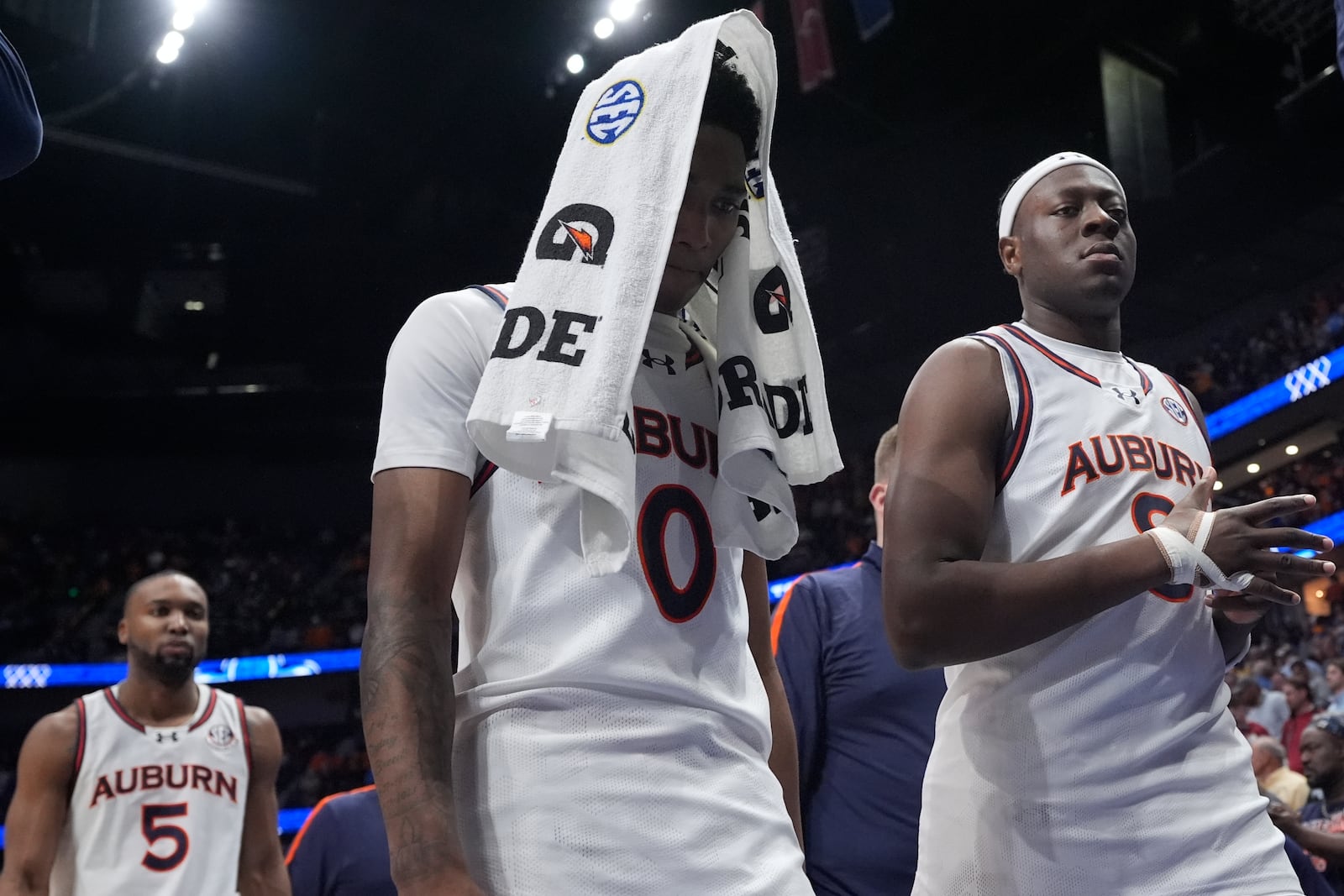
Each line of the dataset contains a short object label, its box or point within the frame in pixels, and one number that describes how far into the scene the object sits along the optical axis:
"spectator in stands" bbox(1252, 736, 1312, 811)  6.68
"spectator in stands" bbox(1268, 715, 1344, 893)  5.36
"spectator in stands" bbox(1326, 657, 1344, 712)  9.96
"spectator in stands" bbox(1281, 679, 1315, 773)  9.59
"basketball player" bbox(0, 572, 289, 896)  4.65
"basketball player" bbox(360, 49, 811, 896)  1.35
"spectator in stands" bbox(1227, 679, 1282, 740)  9.66
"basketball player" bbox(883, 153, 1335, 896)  1.88
